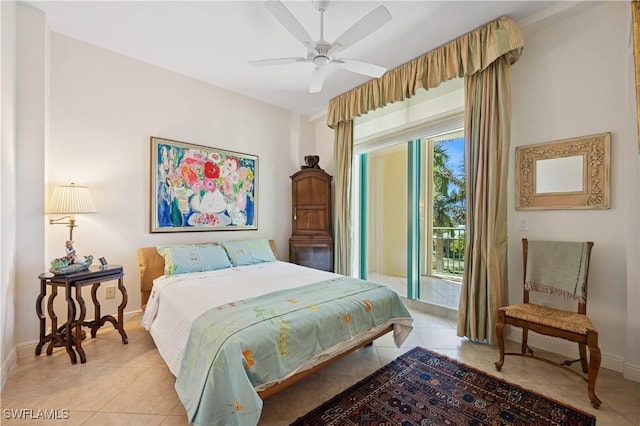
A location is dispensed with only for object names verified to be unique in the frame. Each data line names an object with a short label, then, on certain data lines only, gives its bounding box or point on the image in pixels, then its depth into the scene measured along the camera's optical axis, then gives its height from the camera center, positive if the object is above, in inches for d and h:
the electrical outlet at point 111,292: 112.5 -33.2
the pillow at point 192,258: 111.4 -19.6
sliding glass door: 135.3 -1.7
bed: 53.8 -28.6
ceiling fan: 72.0 +53.0
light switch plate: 97.8 -3.7
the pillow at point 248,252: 129.9 -19.3
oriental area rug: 61.9 -47.7
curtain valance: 90.9 +59.3
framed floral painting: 124.5 +12.8
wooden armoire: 158.6 -4.5
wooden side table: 84.2 -30.5
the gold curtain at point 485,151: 93.5 +22.6
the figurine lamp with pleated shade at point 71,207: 89.4 +2.0
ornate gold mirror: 83.5 +13.5
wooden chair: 67.2 -29.0
